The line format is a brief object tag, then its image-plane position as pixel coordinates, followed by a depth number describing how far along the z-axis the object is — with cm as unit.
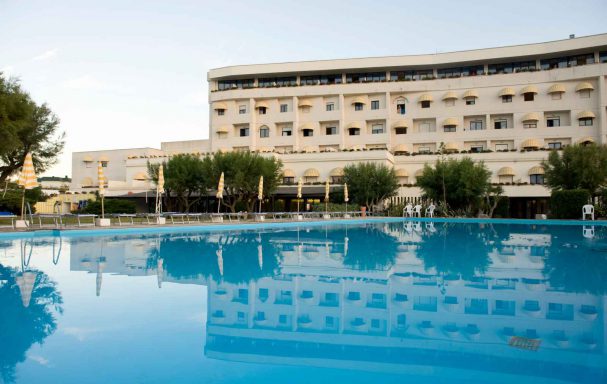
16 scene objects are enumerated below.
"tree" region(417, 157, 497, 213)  3278
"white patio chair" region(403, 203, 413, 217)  3499
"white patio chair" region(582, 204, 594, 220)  2830
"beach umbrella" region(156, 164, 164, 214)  2325
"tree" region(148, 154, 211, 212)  3347
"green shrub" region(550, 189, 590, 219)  2953
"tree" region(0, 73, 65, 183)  2209
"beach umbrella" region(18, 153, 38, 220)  1747
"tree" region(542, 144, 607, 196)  3067
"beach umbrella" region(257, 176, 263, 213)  2879
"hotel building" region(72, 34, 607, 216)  3956
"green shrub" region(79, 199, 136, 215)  3020
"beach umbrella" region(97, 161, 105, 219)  2084
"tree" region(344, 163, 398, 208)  3584
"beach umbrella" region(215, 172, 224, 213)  2652
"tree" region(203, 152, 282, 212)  3159
